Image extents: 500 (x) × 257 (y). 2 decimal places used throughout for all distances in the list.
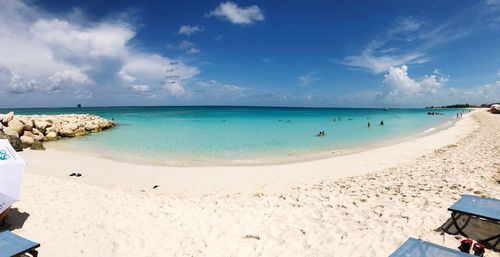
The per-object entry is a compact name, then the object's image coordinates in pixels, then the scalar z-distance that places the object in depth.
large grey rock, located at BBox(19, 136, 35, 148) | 18.70
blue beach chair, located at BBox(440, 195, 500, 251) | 5.03
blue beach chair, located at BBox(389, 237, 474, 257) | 3.94
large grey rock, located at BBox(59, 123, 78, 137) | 27.67
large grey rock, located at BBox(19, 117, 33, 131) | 24.64
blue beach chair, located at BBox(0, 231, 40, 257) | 4.43
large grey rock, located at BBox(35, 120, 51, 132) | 26.83
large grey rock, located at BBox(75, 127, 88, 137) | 29.36
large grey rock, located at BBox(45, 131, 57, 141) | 25.44
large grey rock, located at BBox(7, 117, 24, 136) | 22.32
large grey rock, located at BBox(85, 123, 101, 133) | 32.96
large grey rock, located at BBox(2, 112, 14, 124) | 24.19
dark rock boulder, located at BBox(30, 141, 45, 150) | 18.48
